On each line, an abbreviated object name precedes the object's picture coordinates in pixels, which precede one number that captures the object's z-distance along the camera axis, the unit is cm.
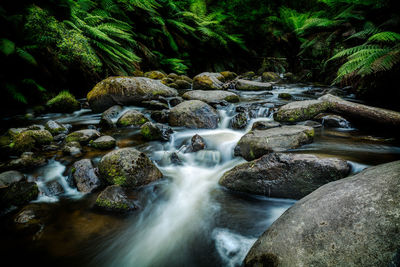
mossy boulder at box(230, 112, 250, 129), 488
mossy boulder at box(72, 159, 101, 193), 276
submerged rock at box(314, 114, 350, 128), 409
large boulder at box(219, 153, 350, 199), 227
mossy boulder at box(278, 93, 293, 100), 702
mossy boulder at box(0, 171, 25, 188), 248
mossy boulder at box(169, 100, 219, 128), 481
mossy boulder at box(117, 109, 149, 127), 492
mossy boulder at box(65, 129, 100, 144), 392
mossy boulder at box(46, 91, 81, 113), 562
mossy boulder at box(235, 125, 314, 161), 305
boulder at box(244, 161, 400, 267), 118
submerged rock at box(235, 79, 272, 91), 859
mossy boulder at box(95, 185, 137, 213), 239
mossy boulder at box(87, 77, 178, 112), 569
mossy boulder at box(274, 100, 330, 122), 455
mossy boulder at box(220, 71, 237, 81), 1138
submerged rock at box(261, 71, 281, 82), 1164
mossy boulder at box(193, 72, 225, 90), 833
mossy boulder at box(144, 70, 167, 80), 907
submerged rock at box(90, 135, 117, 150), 371
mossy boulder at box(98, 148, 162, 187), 269
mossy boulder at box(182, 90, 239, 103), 635
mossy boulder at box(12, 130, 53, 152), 344
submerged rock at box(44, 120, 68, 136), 432
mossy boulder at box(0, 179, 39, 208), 232
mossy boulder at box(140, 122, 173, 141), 419
